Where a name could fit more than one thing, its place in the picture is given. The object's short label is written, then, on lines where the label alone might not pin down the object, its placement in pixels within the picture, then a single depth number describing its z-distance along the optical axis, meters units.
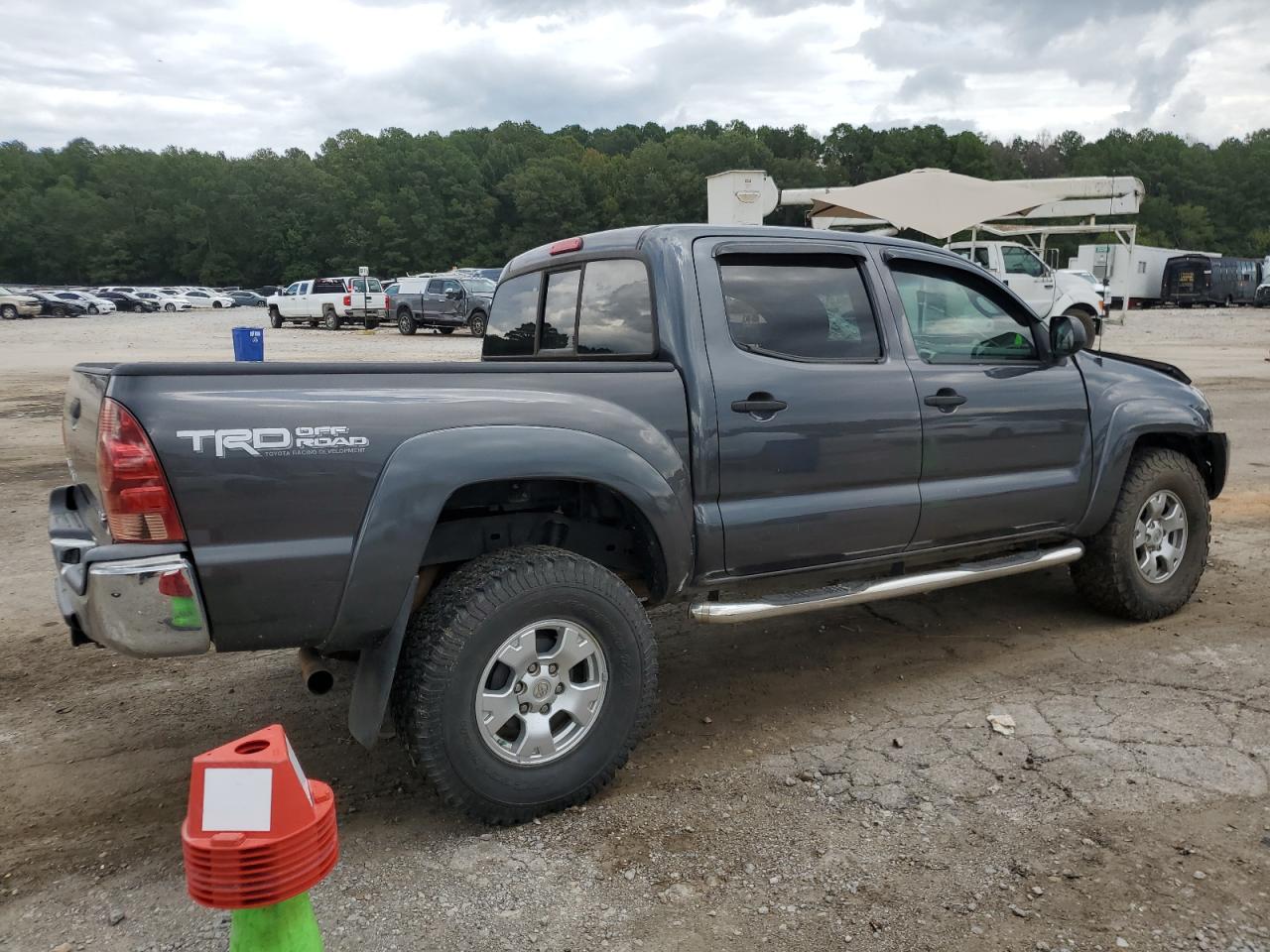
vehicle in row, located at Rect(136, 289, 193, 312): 57.00
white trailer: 36.09
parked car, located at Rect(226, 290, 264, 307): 61.19
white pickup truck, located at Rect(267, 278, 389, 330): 33.56
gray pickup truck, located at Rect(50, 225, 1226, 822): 2.72
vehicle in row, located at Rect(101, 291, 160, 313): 55.69
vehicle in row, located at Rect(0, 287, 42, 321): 45.16
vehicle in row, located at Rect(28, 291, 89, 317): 48.91
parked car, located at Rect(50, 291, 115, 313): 51.47
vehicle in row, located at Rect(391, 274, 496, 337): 28.44
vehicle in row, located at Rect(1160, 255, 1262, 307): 41.09
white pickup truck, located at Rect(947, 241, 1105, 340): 18.97
